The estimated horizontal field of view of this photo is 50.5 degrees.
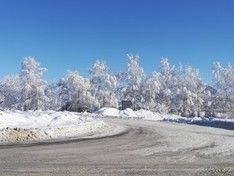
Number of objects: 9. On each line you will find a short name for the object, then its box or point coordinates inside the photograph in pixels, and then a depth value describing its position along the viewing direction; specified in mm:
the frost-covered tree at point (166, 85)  47726
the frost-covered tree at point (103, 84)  45961
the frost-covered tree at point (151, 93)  46813
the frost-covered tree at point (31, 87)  48243
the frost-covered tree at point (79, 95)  44560
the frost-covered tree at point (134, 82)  47939
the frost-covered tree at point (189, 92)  46965
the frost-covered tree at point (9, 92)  56419
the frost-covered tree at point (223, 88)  48883
